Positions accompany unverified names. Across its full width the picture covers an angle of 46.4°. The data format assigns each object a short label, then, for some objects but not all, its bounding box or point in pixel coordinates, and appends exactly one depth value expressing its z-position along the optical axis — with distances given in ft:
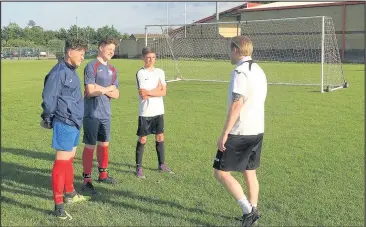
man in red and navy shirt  16.60
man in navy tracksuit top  13.97
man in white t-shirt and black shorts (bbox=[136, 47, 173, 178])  18.69
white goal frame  55.01
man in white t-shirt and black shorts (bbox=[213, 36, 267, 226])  12.39
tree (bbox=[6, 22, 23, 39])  263.90
